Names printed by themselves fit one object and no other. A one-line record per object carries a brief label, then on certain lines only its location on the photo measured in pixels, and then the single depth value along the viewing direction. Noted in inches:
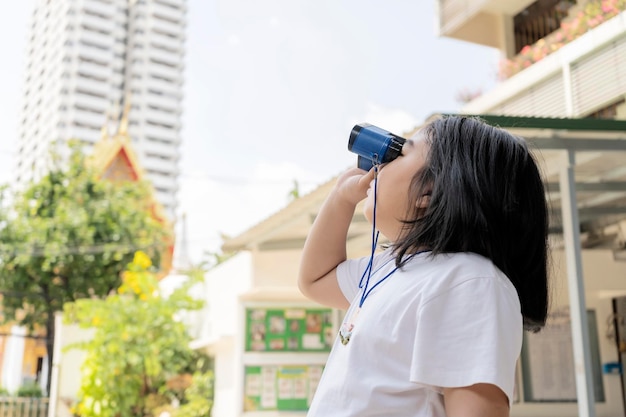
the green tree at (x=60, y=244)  798.5
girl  39.8
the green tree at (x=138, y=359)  406.0
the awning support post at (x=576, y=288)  187.2
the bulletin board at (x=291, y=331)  338.6
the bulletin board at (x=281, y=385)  333.1
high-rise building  3127.5
